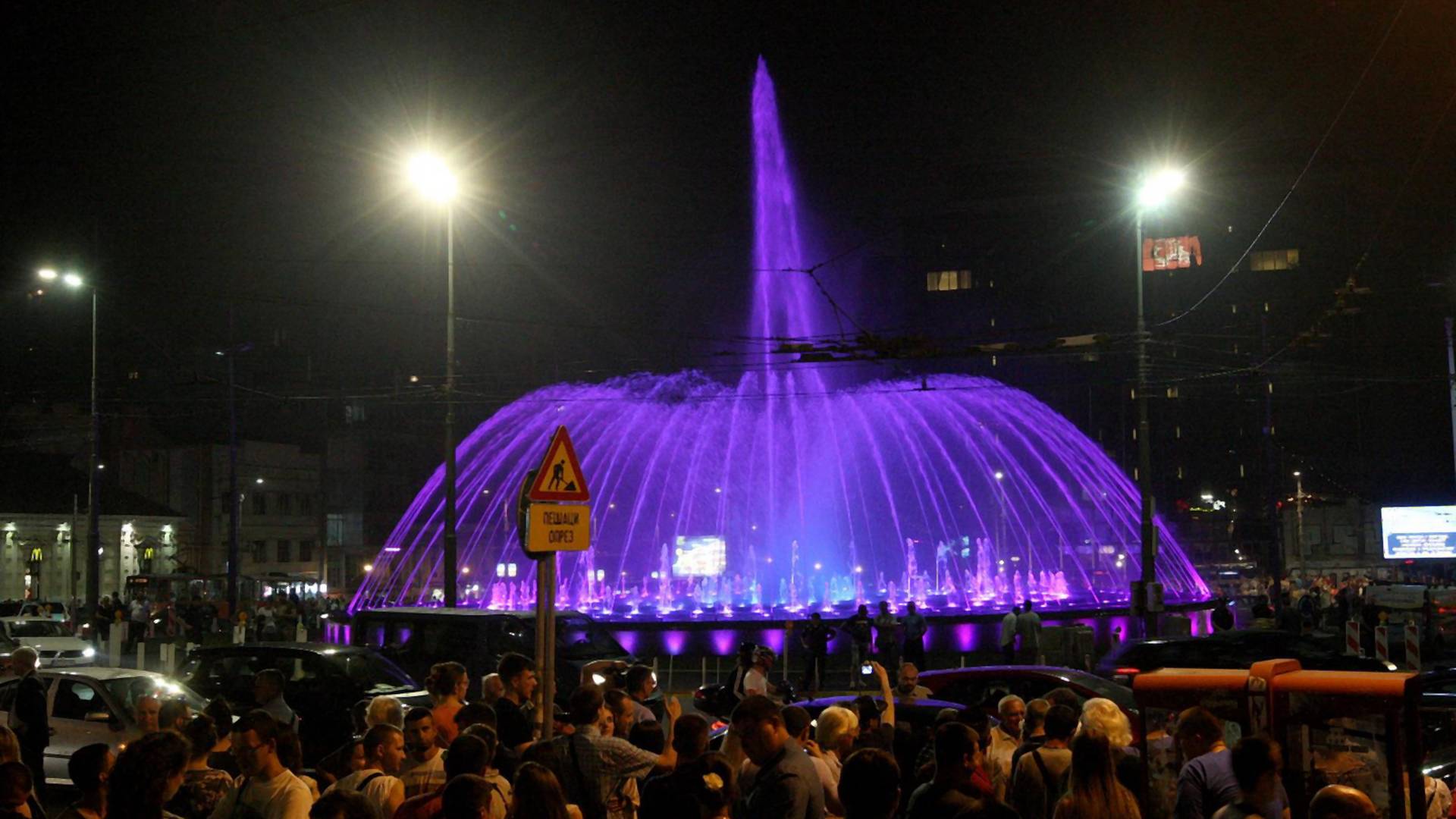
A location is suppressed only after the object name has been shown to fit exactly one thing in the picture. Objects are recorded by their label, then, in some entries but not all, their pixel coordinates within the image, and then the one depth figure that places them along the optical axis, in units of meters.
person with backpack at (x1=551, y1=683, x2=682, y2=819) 7.08
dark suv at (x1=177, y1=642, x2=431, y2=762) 15.16
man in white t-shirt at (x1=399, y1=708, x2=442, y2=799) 7.09
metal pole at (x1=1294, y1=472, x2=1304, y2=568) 64.94
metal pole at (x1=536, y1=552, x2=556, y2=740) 7.81
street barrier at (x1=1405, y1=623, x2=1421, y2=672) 22.50
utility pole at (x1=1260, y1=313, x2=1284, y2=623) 33.44
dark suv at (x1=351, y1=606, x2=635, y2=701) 18.02
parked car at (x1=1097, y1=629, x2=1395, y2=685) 18.23
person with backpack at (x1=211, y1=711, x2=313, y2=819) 6.50
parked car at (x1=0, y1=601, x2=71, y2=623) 40.25
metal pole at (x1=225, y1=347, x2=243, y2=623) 41.72
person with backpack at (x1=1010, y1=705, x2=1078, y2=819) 6.94
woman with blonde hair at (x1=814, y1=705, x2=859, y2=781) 8.30
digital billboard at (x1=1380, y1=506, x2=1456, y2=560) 51.75
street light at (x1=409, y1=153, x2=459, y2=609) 26.73
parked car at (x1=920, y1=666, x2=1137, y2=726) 13.66
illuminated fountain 38.09
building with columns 58.48
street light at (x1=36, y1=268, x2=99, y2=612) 36.41
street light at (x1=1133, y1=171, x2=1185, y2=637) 24.30
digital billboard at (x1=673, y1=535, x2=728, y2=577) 38.69
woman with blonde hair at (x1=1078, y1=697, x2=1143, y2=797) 6.89
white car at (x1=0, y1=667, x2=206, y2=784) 13.52
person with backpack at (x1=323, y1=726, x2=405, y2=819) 6.52
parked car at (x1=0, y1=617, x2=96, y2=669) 28.78
